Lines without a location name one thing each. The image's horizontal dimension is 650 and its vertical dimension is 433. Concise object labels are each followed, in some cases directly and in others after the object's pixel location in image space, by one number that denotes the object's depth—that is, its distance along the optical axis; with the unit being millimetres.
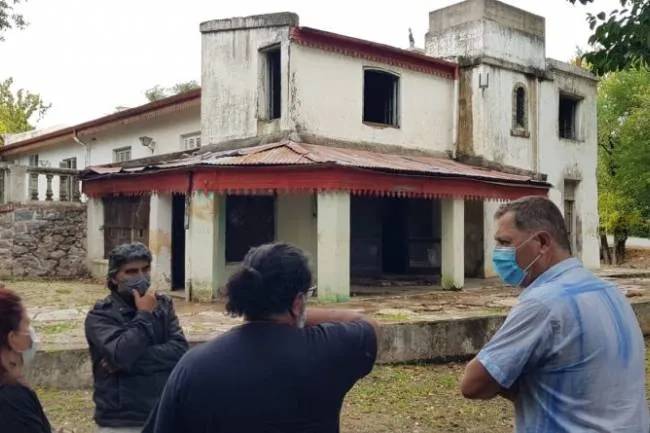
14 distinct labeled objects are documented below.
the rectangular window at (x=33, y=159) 24828
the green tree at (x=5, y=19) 15117
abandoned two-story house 11812
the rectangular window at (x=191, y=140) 17297
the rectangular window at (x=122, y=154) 19922
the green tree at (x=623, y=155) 26578
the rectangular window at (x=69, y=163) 22597
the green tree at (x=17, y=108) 36781
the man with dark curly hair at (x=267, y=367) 2059
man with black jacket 3199
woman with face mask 2198
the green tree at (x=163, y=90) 39609
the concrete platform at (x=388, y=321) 7055
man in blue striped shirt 2277
